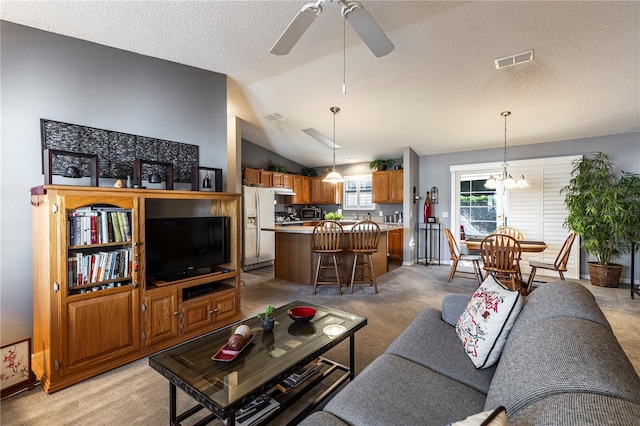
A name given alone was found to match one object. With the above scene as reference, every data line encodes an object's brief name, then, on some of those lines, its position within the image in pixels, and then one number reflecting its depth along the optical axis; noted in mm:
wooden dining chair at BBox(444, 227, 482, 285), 4559
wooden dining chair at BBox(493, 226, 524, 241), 4895
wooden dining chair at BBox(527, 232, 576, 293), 3922
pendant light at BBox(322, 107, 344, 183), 4449
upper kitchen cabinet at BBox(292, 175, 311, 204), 7395
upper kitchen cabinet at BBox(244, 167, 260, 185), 5984
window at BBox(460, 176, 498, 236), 5762
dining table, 4082
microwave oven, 7676
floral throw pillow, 1463
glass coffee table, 1253
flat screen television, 2555
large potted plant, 4195
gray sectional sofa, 715
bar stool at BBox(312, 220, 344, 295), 4164
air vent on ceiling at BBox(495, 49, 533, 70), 3066
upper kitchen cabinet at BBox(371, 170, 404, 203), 6500
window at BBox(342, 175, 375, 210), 7359
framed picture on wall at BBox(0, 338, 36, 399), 1914
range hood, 6445
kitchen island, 4523
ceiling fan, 1742
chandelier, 4351
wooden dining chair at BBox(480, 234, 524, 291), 3664
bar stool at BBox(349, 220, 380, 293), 4230
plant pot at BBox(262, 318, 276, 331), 1826
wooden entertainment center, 1975
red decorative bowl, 1939
